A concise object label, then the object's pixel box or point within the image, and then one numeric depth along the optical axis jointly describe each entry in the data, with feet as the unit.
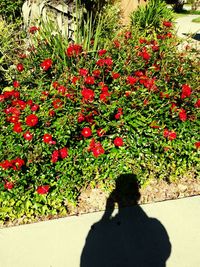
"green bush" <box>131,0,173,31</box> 21.15
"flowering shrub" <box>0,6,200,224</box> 7.32
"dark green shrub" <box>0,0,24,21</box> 19.17
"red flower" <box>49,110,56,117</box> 7.49
